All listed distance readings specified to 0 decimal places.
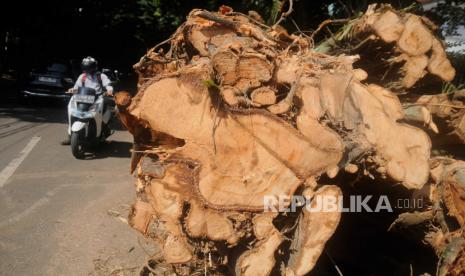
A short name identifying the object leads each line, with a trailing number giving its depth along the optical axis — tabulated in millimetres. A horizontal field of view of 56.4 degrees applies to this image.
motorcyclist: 6961
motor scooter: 6512
